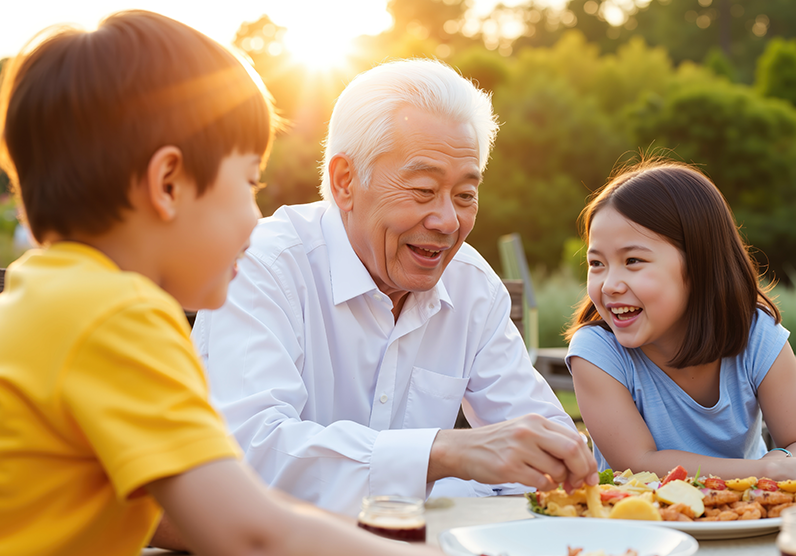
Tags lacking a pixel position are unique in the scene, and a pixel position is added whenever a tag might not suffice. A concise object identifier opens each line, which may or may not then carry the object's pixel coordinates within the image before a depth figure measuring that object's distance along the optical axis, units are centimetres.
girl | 229
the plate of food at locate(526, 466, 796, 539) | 128
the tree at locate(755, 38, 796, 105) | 2195
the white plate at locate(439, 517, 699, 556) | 117
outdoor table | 124
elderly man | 204
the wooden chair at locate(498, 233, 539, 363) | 444
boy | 81
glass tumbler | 109
